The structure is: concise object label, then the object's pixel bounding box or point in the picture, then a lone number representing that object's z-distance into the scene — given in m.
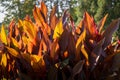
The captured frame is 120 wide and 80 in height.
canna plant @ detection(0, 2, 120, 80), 1.56
